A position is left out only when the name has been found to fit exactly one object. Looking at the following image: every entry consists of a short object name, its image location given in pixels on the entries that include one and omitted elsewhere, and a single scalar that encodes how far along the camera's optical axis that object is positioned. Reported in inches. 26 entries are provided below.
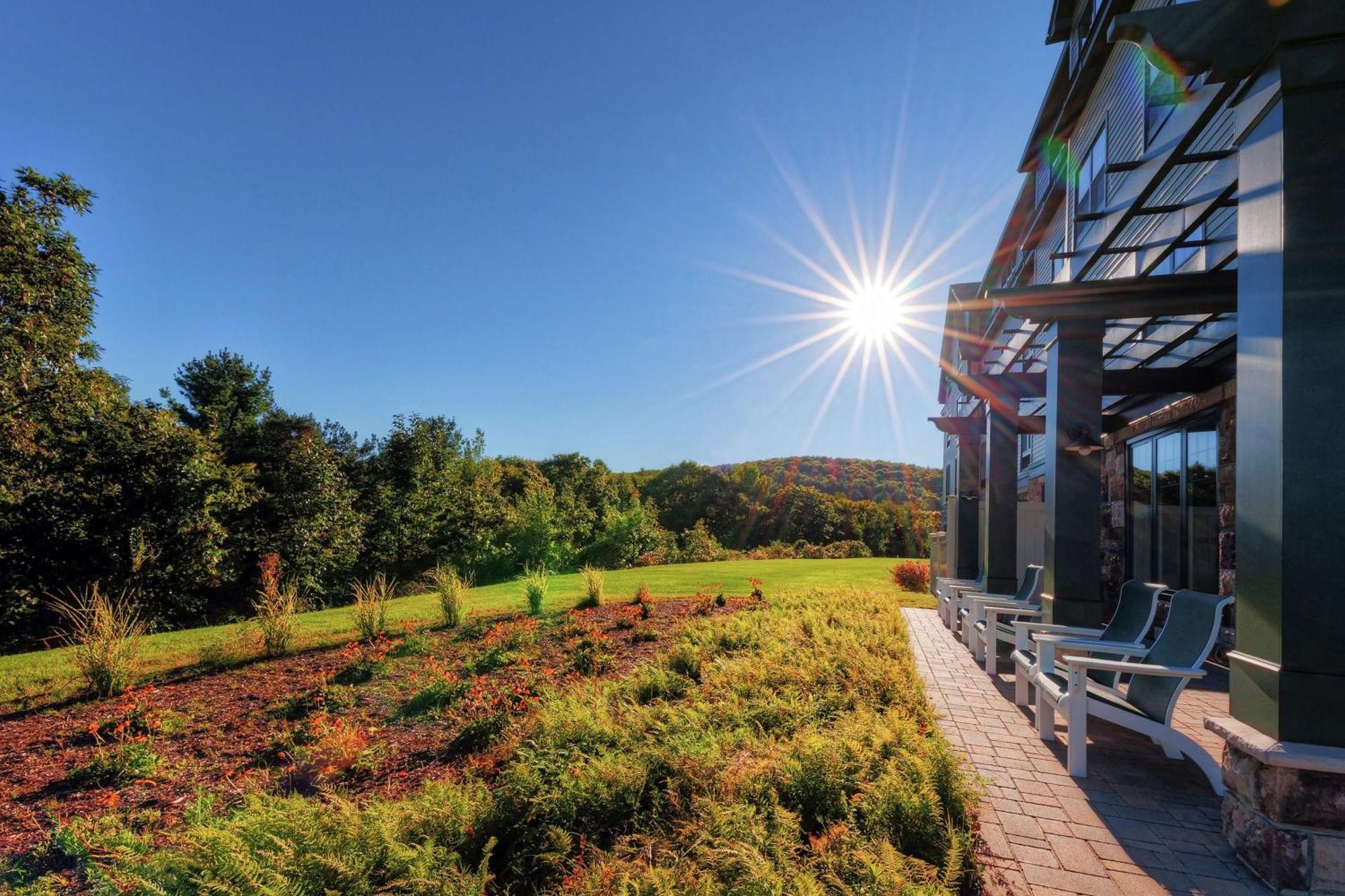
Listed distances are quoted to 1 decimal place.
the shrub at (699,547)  831.1
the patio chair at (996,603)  248.4
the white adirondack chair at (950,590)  323.6
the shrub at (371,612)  252.7
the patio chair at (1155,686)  123.3
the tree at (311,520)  599.9
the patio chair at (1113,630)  166.1
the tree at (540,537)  635.5
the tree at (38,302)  332.2
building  90.0
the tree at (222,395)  749.9
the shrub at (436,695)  174.1
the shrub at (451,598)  285.1
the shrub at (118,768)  128.9
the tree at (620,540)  762.8
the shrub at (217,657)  218.8
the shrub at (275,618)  233.0
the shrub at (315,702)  167.3
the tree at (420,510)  673.6
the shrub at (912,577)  529.0
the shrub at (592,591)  331.6
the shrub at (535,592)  311.6
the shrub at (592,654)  209.3
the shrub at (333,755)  133.0
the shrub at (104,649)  184.7
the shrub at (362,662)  199.5
